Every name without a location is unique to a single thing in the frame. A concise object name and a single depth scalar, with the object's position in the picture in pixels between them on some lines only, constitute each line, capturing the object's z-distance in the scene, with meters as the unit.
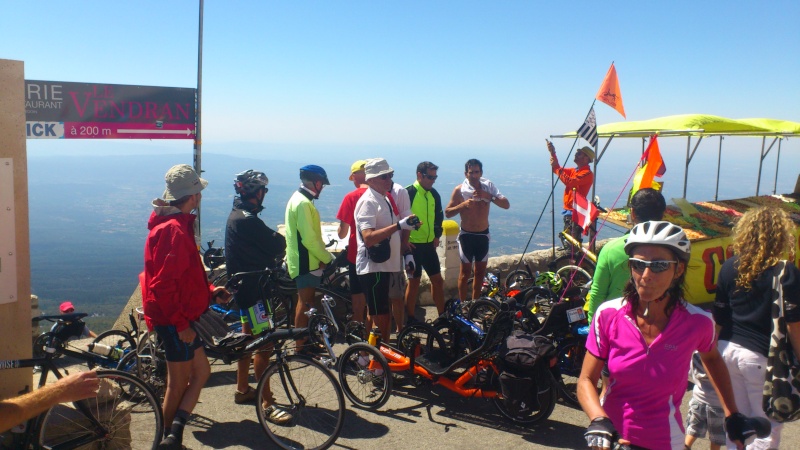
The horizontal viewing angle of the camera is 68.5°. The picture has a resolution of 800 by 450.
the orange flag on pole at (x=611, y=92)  8.52
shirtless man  7.74
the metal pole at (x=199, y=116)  8.53
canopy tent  8.66
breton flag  8.65
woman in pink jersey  2.52
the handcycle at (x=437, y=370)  4.88
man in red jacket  3.84
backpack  4.63
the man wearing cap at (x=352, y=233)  6.37
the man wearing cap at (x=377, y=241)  5.57
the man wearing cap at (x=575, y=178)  9.00
